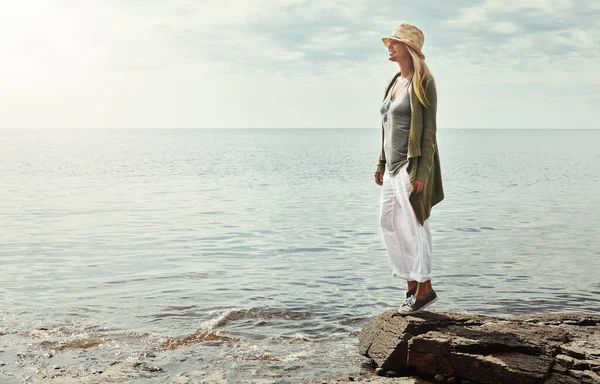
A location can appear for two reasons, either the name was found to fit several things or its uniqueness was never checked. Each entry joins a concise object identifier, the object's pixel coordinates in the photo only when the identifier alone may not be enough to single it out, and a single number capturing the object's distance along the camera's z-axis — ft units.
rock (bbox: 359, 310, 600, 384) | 19.86
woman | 22.12
